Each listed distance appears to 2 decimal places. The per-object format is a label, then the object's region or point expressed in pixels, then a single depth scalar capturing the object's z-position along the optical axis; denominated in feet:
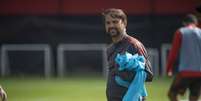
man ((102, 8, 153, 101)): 55.88
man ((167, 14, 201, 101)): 93.20
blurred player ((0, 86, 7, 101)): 61.11
